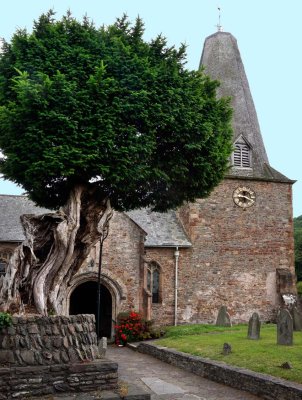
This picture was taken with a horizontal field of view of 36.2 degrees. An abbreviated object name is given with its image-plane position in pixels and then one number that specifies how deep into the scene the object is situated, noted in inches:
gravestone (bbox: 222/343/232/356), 567.2
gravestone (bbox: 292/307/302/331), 746.8
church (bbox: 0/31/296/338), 929.5
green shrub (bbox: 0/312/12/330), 373.1
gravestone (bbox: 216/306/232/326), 889.5
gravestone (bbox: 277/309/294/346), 570.5
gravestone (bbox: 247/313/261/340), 668.1
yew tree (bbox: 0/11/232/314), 419.8
